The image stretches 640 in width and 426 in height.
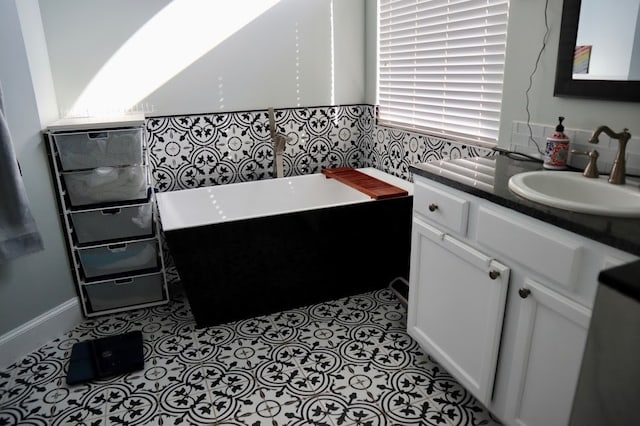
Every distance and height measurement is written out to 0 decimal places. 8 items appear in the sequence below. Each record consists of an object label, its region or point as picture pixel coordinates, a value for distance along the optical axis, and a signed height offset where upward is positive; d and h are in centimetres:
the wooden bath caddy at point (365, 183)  269 -64
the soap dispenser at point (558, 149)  178 -27
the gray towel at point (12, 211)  198 -53
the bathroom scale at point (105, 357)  215 -131
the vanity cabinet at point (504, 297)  130 -73
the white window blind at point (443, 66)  224 +9
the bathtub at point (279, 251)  237 -91
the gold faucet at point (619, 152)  152 -25
